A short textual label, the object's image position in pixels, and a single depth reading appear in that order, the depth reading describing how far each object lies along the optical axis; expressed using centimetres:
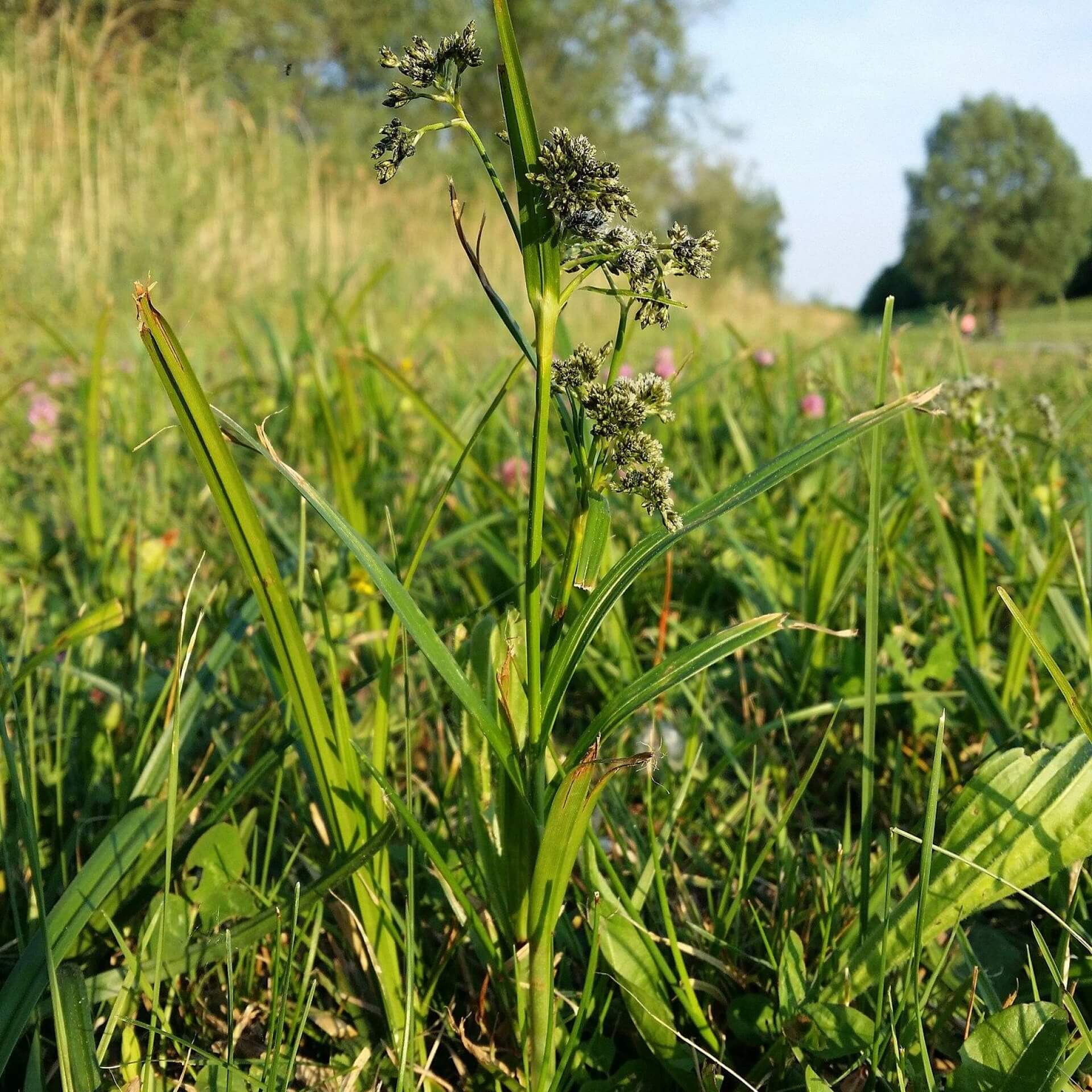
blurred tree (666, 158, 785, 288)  2952
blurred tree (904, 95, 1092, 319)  2548
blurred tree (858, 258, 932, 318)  2856
